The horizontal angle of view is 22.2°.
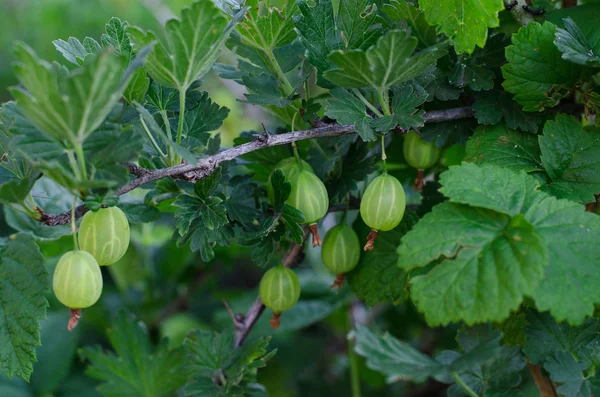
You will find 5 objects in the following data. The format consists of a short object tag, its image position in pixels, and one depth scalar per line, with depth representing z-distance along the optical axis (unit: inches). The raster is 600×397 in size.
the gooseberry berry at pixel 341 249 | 23.3
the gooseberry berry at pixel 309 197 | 22.1
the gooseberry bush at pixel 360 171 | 20.3
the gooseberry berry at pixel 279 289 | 23.2
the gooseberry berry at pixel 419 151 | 23.3
